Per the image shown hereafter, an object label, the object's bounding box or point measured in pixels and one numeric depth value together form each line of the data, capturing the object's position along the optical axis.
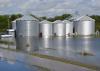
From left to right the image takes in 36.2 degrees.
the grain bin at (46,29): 46.72
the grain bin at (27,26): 41.99
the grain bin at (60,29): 48.62
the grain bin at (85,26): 46.53
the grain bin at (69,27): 49.98
